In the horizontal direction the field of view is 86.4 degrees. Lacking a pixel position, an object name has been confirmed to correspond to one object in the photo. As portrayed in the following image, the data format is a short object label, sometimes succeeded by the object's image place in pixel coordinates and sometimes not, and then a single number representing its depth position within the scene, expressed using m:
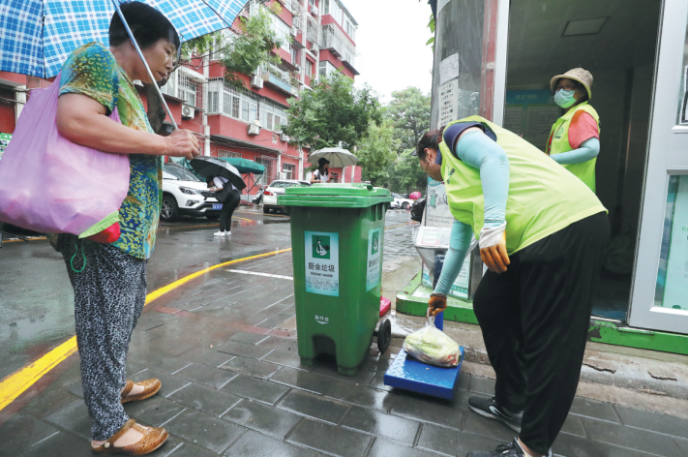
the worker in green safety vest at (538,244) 1.49
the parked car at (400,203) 30.91
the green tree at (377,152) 26.09
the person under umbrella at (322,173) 9.48
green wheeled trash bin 2.28
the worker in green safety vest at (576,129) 2.66
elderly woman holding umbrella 1.48
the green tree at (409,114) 40.19
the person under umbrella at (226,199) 8.37
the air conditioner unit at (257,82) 23.17
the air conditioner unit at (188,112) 19.03
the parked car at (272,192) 15.24
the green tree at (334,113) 18.05
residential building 18.88
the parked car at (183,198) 10.09
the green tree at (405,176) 38.01
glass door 2.57
